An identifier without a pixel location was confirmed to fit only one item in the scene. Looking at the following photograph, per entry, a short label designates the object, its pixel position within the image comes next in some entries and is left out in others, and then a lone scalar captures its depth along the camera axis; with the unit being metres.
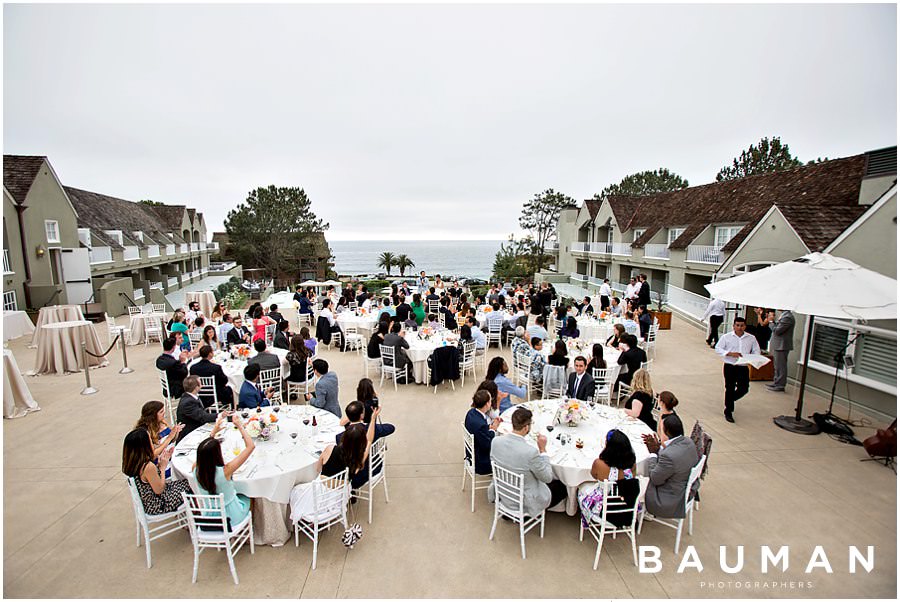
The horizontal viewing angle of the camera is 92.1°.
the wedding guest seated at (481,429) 5.90
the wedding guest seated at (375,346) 10.88
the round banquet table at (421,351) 10.73
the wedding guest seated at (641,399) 6.59
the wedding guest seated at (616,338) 9.95
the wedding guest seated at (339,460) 5.04
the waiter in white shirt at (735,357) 8.63
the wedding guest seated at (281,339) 11.00
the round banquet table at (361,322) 14.34
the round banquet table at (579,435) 5.30
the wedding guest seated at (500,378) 7.80
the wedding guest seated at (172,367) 8.64
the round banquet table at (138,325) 14.84
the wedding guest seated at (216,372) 8.09
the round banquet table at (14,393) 8.77
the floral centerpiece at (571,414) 6.22
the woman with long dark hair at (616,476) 4.79
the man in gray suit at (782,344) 9.81
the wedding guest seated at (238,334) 11.02
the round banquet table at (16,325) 15.18
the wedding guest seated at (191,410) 6.17
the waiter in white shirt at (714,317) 14.09
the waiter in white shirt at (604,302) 15.87
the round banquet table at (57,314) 12.72
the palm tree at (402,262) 53.41
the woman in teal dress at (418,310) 14.82
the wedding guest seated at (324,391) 7.18
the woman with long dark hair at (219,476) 4.57
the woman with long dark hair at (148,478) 4.60
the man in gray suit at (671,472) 4.86
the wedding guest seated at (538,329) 11.41
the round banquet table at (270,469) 5.03
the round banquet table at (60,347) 11.29
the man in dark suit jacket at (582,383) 7.70
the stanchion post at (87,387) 10.09
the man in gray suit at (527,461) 5.06
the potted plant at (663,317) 16.55
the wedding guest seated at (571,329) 12.21
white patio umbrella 6.57
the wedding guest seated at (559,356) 9.06
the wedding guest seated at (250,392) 7.09
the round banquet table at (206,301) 18.48
